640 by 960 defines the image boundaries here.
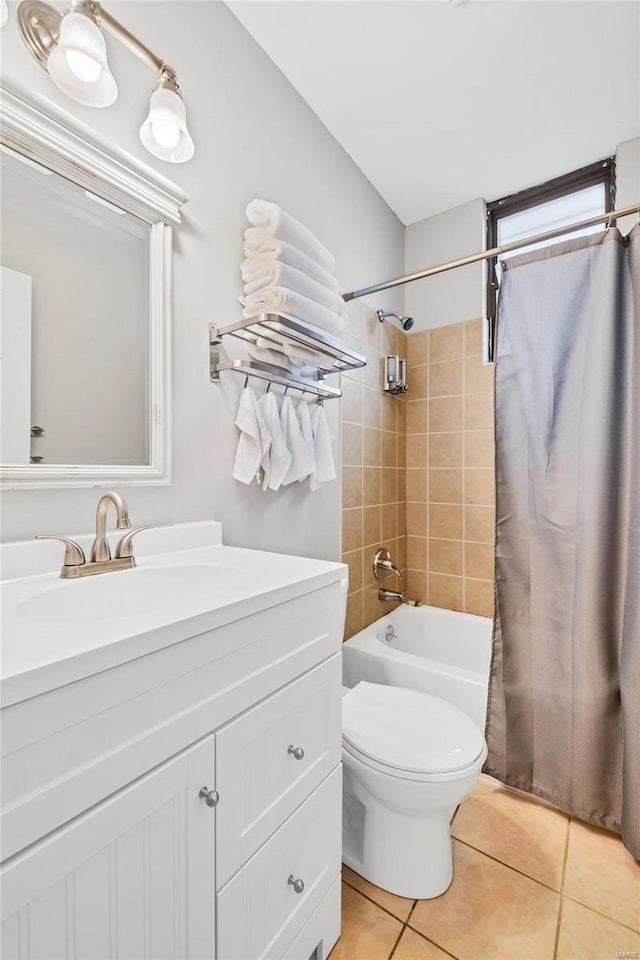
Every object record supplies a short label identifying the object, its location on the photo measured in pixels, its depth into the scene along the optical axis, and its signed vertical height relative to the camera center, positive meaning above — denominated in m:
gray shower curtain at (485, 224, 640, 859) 1.31 -0.17
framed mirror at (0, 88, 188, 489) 0.86 +0.40
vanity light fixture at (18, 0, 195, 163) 0.81 +0.86
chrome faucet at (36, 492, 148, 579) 0.85 -0.15
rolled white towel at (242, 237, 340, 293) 1.28 +0.69
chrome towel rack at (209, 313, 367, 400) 1.19 +0.43
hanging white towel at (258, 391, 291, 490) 1.35 +0.09
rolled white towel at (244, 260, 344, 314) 1.27 +0.62
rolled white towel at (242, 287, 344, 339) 1.26 +0.54
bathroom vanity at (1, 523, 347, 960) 0.47 -0.39
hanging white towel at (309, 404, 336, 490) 1.56 +0.11
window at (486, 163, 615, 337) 2.04 +1.41
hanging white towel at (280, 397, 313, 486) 1.43 +0.11
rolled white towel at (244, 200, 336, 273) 1.29 +0.79
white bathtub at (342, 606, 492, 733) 1.62 -0.78
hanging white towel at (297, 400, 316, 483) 1.50 +0.19
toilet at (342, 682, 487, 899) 1.09 -0.81
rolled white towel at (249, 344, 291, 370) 1.34 +0.40
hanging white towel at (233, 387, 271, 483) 1.29 +0.13
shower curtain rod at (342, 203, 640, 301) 1.32 +0.82
